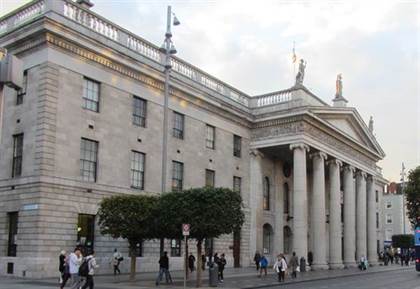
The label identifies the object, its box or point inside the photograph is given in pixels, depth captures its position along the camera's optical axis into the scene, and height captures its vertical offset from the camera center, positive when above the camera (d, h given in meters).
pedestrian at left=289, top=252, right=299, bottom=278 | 33.02 -2.20
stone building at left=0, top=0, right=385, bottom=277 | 27.53 +5.37
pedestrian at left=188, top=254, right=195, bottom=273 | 32.19 -1.99
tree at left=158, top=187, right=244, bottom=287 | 24.30 +0.66
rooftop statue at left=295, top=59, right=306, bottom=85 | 45.19 +12.78
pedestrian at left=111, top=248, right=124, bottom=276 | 29.09 -1.86
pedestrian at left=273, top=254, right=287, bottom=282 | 29.30 -2.09
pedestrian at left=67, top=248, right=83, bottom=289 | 19.11 -1.31
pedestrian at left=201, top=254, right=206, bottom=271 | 34.62 -2.25
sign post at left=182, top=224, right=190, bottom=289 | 22.43 -0.09
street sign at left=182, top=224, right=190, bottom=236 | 22.42 -0.08
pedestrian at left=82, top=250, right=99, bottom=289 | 18.48 -1.56
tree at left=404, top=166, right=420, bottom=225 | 58.19 +3.96
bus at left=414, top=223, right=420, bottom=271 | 36.21 -0.93
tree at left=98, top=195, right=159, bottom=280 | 25.03 +0.36
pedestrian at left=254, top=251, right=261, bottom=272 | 37.94 -2.01
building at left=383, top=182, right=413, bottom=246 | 101.50 +2.68
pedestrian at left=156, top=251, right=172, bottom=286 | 24.77 -1.72
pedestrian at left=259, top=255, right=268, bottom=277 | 32.11 -2.02
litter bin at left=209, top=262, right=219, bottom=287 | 24.31 -2.14
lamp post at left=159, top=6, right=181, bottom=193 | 28.03 +9.02
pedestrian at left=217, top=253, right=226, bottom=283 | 27.87 -1.93
